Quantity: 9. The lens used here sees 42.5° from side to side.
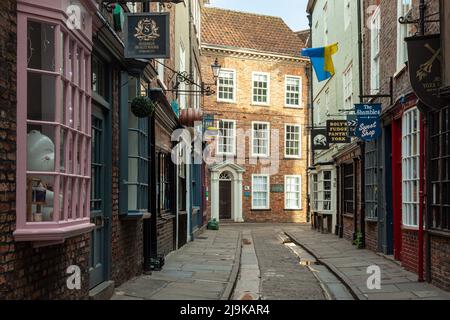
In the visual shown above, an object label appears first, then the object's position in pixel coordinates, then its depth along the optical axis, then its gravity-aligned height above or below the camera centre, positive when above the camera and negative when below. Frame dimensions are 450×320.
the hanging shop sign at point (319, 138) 23.15 +1.64
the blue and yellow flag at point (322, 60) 17.16 +3.58
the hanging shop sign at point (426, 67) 8.67 +1.69
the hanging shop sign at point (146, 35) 8.34 +2.09
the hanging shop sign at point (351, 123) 15.94 +1.54
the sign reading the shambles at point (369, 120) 14.59 +1.48
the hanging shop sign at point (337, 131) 18.86 +1.56
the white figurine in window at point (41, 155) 5.04 +0.22
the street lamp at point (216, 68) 19.75 +3.79
